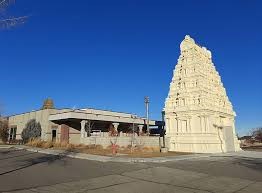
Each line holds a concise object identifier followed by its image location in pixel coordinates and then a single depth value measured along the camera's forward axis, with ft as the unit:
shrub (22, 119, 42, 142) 125.22
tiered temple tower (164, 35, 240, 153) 84.48
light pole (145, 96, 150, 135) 117.30
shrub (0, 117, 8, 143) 157.07
